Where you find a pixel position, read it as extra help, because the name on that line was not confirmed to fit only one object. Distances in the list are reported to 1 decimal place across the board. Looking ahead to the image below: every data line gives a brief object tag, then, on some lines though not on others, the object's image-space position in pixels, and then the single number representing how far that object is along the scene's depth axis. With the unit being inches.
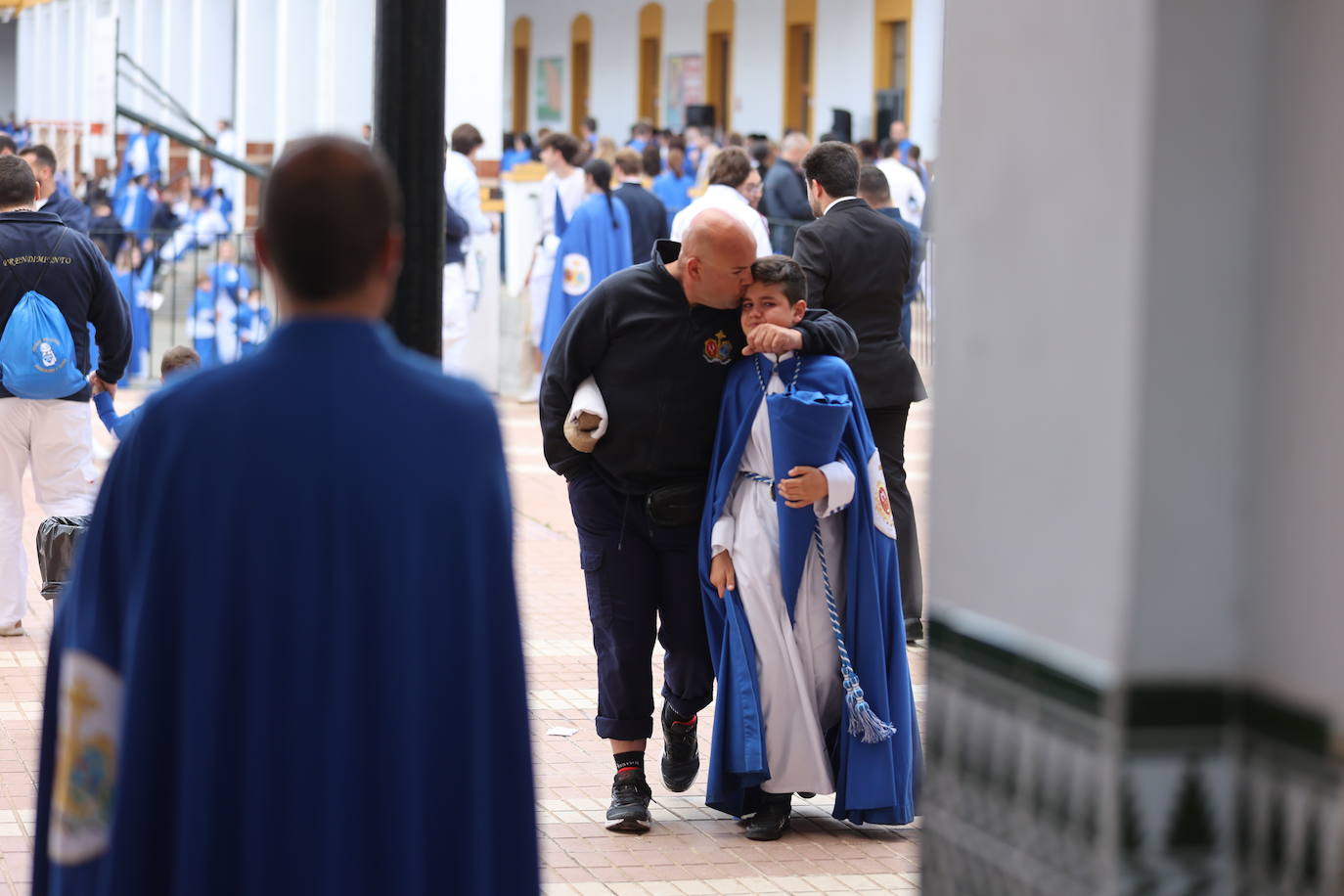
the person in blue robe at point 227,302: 707.4
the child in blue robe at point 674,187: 799.7
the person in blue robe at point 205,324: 717.3
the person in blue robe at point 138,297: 719.1
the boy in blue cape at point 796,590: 224.4
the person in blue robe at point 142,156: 1217.4
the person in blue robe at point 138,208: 1035.9
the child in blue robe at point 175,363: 291.3
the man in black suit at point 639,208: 585.0
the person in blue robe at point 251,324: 709.3
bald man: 228.2
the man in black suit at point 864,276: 314.2
